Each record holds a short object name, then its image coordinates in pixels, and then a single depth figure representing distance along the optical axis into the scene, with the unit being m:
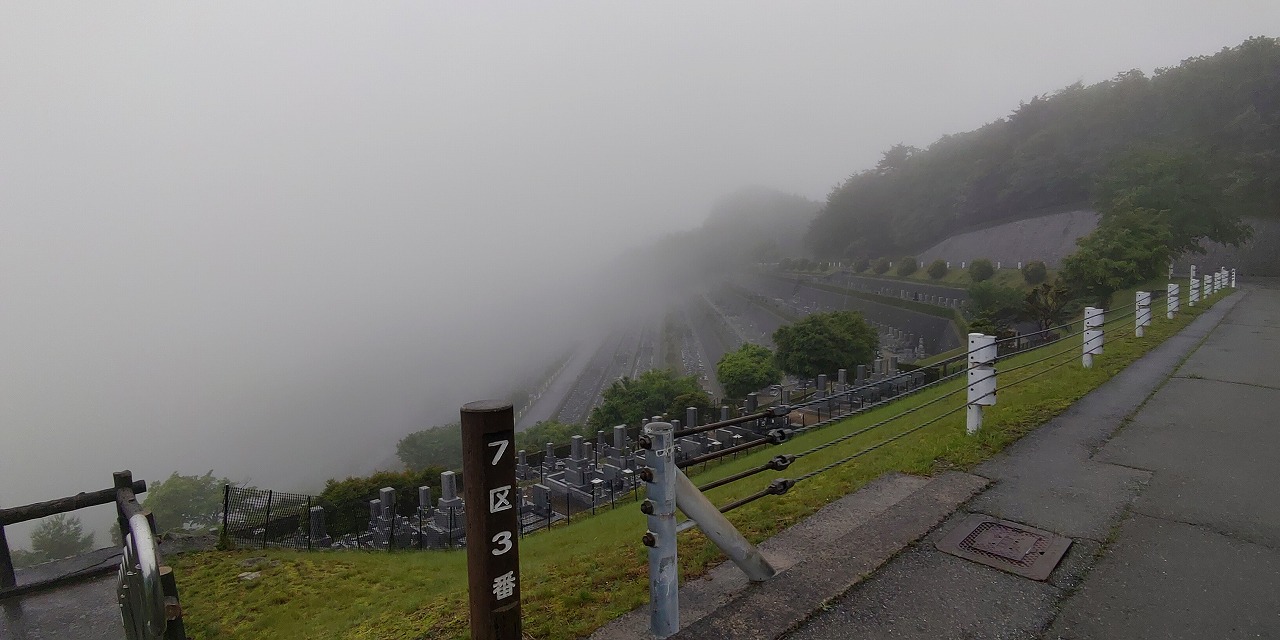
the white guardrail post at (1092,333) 8.88
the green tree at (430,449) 45.56
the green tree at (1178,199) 30.77
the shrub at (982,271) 43.65
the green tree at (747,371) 36.31
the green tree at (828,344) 32.84
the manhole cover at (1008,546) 3.35
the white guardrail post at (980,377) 5.86
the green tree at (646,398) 35.31
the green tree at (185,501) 39.44
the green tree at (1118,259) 24.64
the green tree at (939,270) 51.28
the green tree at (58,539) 41.78
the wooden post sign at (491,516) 2.21
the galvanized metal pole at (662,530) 2.67
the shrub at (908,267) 57.19
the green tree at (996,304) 32.44
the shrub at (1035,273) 38.97
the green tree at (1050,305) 27.98
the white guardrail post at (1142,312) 11.82
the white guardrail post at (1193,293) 17.10
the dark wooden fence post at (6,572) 5.29
